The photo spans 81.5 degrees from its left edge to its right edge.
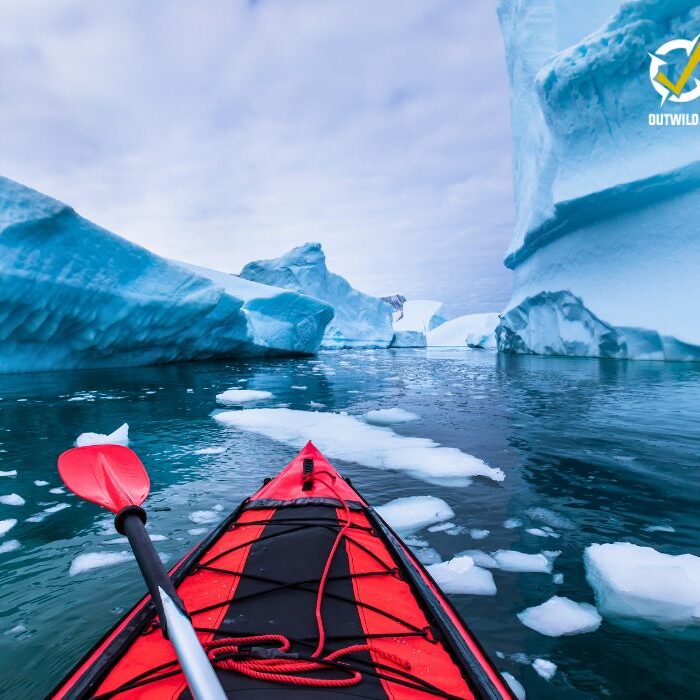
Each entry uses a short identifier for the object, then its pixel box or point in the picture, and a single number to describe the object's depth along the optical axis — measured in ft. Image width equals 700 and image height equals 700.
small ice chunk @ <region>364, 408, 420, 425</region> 19.16
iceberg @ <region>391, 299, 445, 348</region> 142.72
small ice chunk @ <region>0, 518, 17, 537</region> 8.42
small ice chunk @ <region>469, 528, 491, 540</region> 7.95
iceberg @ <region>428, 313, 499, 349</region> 166.81
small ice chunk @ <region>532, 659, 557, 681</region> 4.74
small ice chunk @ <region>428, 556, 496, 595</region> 6.30
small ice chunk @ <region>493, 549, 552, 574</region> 6.88
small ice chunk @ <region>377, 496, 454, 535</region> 8.45
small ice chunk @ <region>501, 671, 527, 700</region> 4.46
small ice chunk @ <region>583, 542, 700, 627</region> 5.69
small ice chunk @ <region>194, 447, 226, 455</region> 14.01
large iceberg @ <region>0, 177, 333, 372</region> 33.73
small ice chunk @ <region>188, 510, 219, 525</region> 8.87
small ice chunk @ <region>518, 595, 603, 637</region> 5.49
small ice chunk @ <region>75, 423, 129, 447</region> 13.96
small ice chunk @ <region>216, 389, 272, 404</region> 24.85
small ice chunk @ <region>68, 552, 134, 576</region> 7.11
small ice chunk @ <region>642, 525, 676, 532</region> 8.25
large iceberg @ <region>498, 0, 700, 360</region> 46.16
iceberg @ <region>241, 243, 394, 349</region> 96.07
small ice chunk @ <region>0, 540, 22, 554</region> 7.70
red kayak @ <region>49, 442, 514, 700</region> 3.48
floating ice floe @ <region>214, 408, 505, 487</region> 11.87
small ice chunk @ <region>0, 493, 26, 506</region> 9.71
